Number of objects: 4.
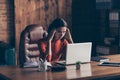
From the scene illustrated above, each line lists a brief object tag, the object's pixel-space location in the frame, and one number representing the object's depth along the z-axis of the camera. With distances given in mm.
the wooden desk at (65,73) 3066
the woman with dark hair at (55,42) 4020
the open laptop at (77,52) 3523
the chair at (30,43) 3994
